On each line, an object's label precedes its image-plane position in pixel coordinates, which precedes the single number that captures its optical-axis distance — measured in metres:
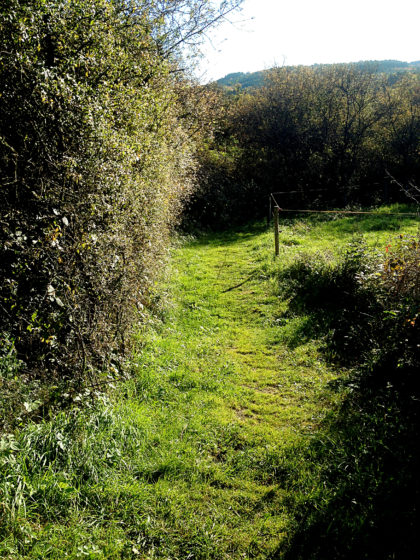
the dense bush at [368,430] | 2.97
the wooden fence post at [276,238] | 10.95
